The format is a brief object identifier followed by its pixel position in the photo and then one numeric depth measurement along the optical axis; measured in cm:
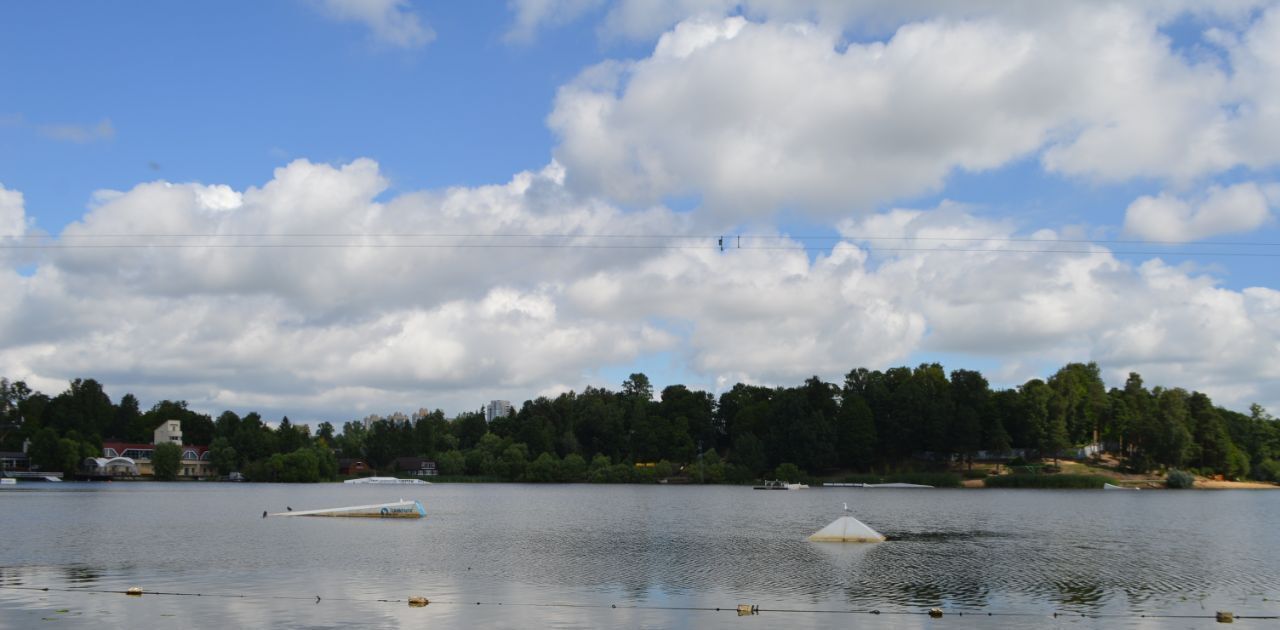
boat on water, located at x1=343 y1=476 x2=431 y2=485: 18704
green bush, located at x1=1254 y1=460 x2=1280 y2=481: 18638
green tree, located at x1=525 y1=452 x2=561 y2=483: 19262
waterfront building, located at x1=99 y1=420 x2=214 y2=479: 19550
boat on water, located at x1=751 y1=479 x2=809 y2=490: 15977
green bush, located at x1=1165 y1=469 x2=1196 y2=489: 15912
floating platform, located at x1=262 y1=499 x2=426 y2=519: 8356
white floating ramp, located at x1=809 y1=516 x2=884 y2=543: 5969
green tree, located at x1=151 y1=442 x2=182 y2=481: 19812
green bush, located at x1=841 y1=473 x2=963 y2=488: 16312
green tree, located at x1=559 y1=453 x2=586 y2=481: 19375
